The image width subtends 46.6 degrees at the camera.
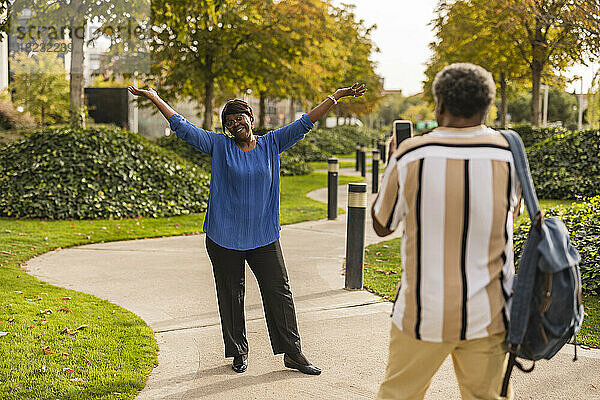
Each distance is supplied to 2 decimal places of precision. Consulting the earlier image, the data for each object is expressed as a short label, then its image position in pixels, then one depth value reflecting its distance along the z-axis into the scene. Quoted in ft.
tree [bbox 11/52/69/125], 97.87
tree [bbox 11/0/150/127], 44.37
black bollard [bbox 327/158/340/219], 37.86
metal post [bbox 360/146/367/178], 67.72
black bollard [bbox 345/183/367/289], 21.65
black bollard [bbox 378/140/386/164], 82.19
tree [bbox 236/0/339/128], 60.29
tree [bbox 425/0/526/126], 76.69
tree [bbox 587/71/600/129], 47.88
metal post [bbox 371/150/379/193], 52.49
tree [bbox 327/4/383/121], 120.88
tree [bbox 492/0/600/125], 49.80
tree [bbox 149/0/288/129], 58.85
